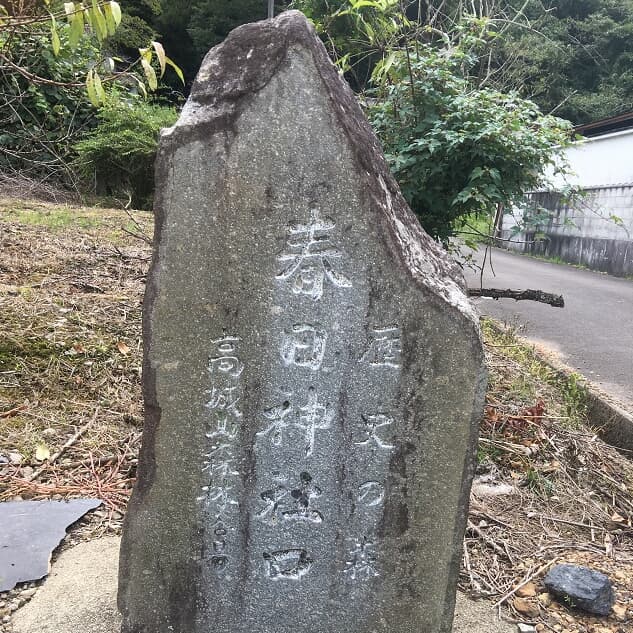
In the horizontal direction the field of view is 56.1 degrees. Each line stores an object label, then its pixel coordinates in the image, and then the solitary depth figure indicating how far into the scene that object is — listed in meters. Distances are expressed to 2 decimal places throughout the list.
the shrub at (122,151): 7.99
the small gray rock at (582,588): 2.36
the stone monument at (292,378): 1.70
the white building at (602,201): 11.82
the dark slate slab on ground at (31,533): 2.24
